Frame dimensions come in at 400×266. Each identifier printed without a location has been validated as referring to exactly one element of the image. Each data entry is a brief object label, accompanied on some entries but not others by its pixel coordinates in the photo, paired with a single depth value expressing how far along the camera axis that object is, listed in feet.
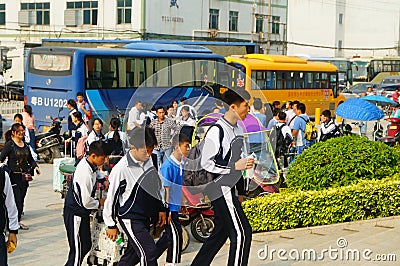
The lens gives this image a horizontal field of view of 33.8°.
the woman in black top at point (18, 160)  28.63
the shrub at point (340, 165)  30.22
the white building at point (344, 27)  180.65
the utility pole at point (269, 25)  142.43
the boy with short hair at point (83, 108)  50.05
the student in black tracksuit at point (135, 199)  19.29
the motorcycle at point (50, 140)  50.29
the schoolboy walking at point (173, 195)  21.27
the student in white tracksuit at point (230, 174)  19.79
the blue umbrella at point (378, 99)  68.18
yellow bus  81.36
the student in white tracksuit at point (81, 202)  20.11
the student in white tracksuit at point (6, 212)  18.62
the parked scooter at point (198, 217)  25.55
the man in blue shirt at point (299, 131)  41.70
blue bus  59.31
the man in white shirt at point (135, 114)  34.04
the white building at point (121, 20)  120.98
